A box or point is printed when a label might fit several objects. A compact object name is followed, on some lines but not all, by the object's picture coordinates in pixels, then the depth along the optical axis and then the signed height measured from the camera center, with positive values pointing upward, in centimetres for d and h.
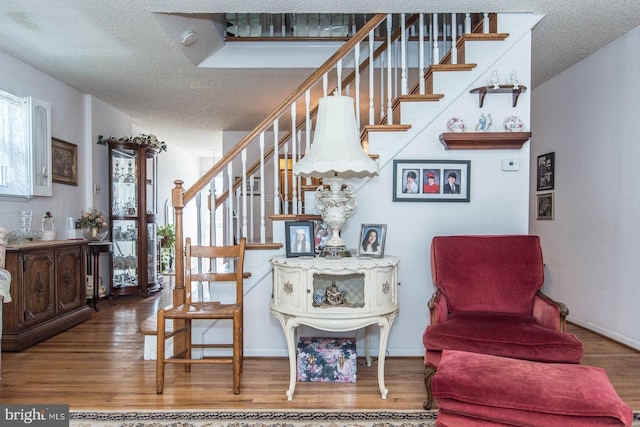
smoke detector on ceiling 376 +155
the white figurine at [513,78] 308 +97
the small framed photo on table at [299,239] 275 -21
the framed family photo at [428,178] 321 +23
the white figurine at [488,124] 316 +64
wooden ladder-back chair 259 -68
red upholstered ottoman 154 -72
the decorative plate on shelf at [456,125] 314 +62
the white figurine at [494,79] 308 +96
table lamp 257 +28
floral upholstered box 277 -105
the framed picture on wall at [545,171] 471 +42
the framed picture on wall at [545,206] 471 +2
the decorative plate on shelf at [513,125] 313 +63
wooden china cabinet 576 -17
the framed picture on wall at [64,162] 469 +52
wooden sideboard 345 -79
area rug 221 -115
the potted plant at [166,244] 834 -77
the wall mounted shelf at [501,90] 305 +87
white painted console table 247 -54
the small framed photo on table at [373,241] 273 -22
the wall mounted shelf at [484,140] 305 +50
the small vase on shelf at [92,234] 507 -34
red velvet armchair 229 -57
